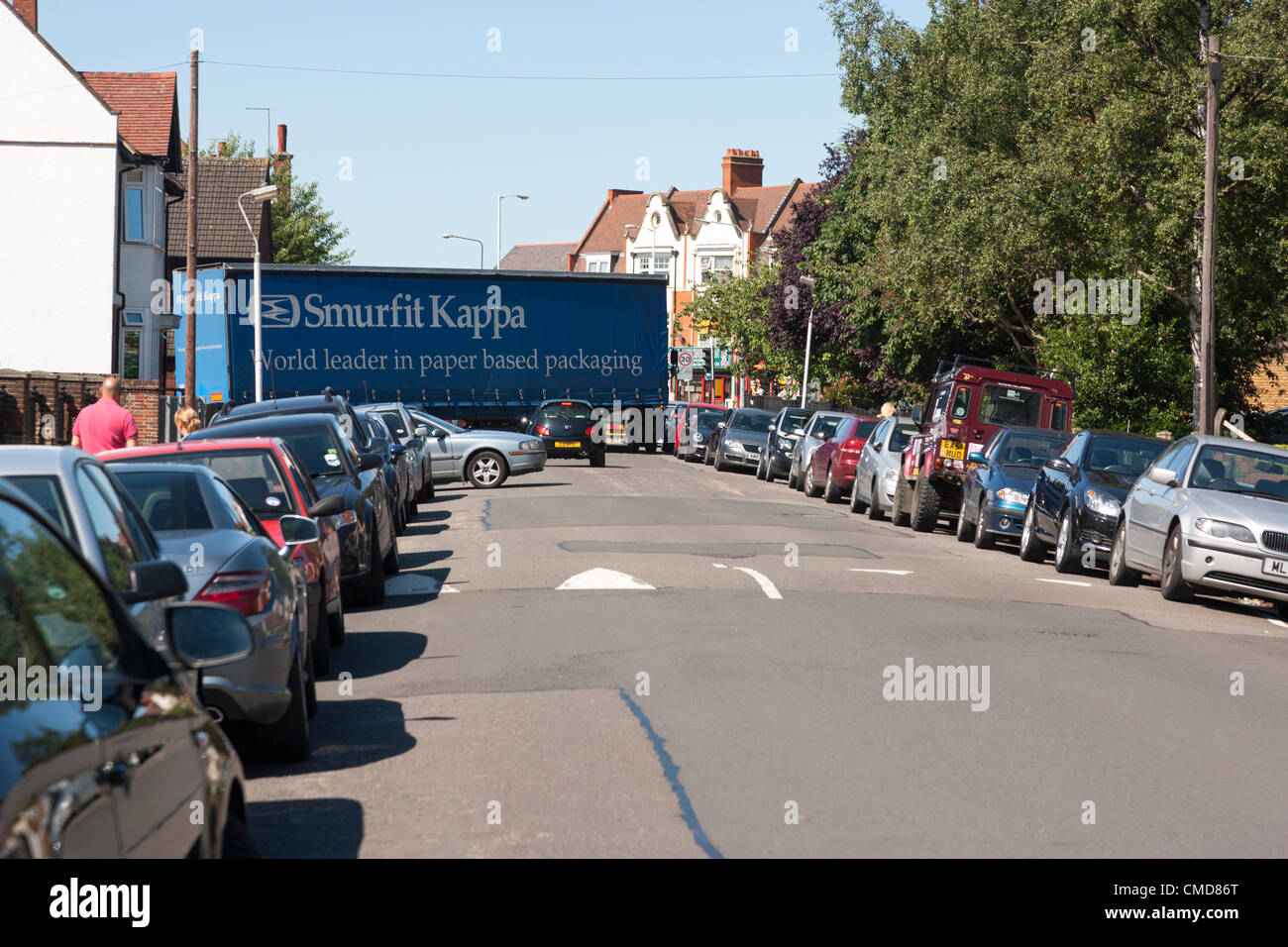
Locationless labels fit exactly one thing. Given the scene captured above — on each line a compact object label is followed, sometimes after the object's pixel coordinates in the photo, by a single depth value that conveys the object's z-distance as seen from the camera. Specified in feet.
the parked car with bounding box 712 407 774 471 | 137.28
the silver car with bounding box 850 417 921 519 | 87.04
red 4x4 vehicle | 79.05
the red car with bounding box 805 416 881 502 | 101.19
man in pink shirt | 53.06
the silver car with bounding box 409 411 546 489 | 100.22
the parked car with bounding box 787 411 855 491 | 112.88
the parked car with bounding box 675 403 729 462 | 159.33
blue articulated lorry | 138.62
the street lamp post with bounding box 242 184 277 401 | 121.80
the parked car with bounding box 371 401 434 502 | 85.56
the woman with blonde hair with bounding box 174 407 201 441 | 54.60
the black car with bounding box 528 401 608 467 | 132.57
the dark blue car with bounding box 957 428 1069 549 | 69.46
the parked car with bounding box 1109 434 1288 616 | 48.21
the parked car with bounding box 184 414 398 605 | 44.11
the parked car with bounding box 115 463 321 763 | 23.57
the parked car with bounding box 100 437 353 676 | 35.88
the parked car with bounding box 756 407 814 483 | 123.95
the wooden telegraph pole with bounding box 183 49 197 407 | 105.12
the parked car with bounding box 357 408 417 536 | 62.88
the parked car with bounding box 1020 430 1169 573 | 59.31
